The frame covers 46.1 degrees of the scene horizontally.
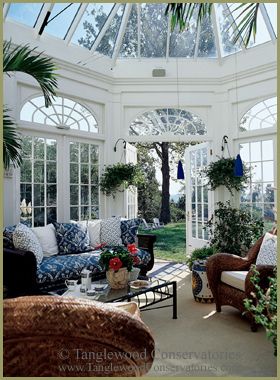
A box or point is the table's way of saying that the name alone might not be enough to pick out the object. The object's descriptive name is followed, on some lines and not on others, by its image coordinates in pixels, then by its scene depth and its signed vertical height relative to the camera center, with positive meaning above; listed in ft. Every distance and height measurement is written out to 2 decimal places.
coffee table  9.36 -2.93
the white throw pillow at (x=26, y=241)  11.64 -1.66
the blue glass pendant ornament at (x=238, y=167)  16.65 +1.34
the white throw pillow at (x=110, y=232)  15.87 -1.82
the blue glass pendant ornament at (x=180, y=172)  18.89 +1.26
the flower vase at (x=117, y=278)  10.18 -2.59
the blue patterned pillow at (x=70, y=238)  14.16 -1.92
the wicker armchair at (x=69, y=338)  3.83 -1.71
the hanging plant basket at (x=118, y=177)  18.11 +0.96
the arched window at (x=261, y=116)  17.57 +4.24
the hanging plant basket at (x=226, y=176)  17.98 +0.97
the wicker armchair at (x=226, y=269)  10.99 -2.82
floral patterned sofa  10.93 -2.26
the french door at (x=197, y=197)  19.60 -0.19
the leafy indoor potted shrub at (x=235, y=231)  16.72 -1.92
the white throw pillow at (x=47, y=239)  13.57 -1.86
